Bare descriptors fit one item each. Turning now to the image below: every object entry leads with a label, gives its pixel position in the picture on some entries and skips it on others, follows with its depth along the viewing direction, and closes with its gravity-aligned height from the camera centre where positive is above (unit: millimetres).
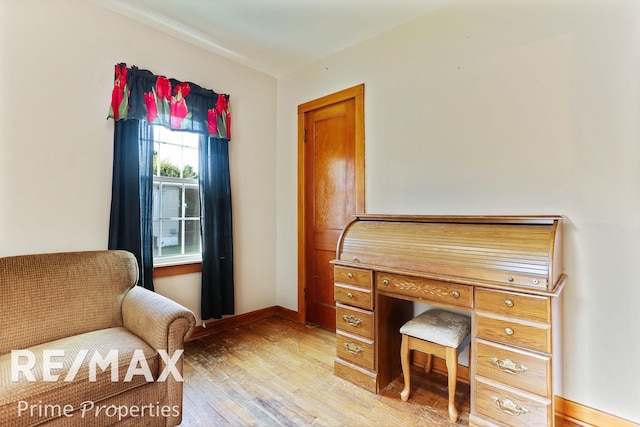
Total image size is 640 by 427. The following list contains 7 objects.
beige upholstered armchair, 1296 -679
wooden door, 2773 +264
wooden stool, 1736 -742
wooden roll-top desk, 1432 -459
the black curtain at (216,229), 2785 -144
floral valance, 2281 +915
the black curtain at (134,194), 2250 +151
